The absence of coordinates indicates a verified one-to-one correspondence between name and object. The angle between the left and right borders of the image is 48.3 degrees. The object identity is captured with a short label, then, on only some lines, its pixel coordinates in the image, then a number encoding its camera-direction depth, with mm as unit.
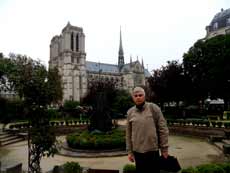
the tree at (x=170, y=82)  33094
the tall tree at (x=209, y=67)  30406
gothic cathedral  87562
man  4363
